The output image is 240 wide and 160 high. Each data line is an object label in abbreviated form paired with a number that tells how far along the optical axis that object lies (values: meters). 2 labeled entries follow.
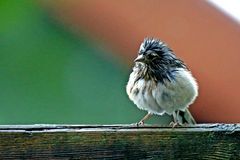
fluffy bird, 4.50
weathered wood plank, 4.21
